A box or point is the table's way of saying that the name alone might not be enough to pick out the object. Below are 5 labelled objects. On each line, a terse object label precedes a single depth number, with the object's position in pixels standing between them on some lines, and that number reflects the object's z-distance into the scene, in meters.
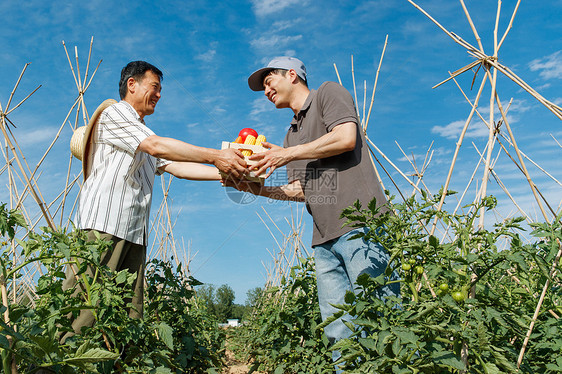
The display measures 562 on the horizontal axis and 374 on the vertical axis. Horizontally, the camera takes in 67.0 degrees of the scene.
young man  1.68
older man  1.90
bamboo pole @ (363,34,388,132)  2.52
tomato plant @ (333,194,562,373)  1.12
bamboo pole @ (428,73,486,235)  1.68
